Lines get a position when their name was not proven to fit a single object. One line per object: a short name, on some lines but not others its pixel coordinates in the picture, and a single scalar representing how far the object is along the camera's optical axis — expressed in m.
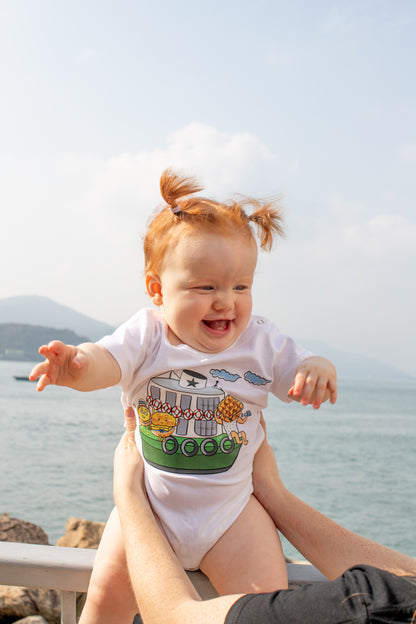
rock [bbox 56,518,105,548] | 5.54
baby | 1.49
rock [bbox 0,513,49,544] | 4.97
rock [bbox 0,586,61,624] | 3.46
